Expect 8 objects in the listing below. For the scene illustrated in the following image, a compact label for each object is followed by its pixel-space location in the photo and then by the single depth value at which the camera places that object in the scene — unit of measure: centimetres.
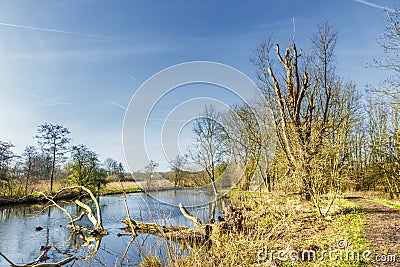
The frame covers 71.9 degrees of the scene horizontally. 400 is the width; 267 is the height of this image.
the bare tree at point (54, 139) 2645
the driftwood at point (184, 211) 962
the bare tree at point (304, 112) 858
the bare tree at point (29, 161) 2389
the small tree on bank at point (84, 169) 2697
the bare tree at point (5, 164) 2091
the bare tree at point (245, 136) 1853
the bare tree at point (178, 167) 1256
